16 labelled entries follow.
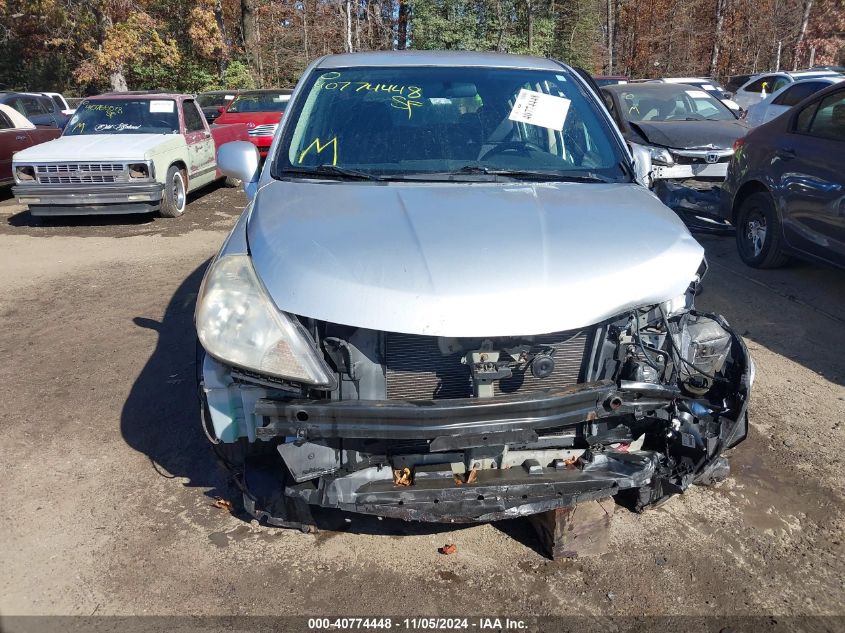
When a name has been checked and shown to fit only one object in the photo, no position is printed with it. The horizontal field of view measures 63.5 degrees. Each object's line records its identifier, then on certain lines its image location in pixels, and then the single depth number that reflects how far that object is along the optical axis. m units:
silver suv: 2.32
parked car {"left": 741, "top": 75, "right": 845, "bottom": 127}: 11.93
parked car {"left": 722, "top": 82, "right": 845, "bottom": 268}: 5.50
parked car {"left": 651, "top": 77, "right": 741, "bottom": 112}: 11.57
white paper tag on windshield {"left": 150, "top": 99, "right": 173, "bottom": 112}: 10.16
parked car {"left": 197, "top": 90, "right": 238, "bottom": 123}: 18.41
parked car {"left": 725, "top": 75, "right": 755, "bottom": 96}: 20.41
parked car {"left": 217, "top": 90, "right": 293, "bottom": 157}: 13.95
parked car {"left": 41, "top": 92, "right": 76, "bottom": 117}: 14.46
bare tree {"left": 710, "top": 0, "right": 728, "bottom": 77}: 28.83
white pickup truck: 9.01
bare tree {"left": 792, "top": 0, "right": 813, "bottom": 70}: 28.33
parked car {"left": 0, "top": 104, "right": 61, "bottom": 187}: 10.91
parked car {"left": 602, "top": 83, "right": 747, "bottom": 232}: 8.00
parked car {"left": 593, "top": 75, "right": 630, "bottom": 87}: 19.40
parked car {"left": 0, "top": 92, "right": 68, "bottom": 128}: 13.00
